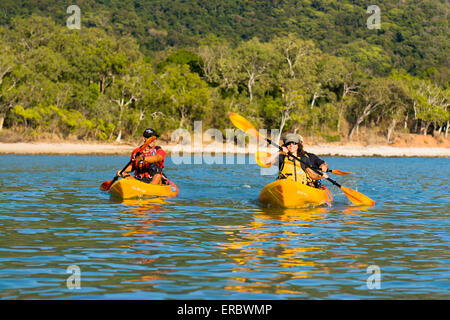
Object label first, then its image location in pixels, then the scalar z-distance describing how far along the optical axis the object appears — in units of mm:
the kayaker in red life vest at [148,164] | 17391
